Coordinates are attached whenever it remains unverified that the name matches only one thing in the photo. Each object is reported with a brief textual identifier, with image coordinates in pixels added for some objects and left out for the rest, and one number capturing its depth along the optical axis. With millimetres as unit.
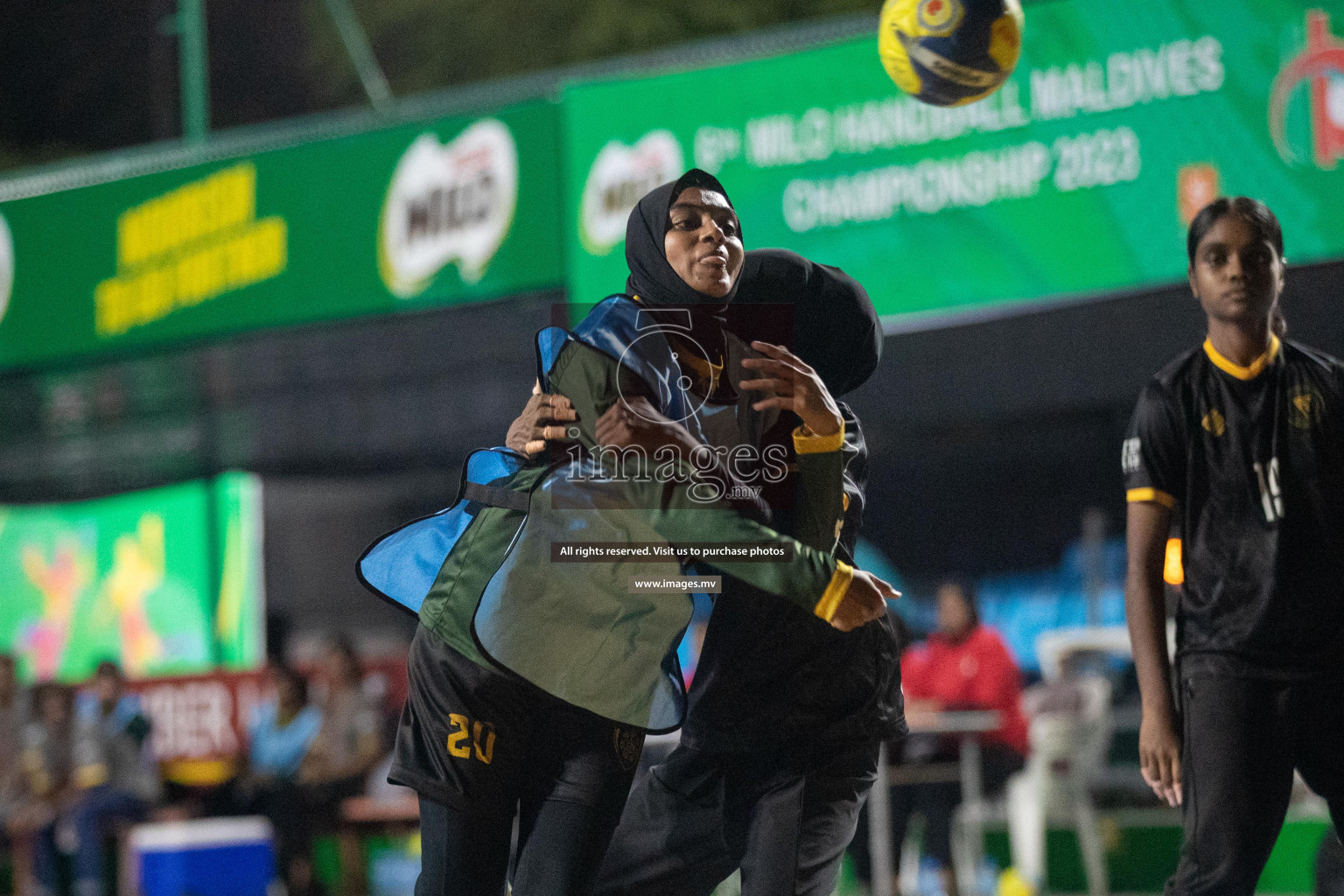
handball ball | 9594
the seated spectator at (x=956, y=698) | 16125
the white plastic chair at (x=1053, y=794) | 16844
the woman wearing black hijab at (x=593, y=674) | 5883
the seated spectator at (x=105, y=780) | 19203
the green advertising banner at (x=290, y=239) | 17297
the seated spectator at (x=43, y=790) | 19547
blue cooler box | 17656
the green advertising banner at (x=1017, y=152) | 14031
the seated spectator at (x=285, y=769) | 18359
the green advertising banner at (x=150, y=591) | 25000
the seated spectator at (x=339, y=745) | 18047
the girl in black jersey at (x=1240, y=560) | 6574
